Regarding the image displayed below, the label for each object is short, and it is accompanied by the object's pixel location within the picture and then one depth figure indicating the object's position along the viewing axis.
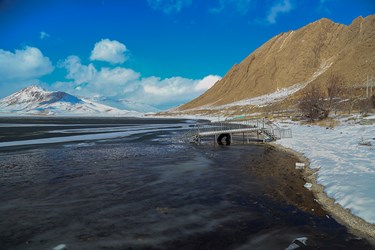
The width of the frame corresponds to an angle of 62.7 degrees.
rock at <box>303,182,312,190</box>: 14.66
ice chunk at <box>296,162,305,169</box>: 19.12
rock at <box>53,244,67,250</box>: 8.81
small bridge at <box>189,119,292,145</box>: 37.34
